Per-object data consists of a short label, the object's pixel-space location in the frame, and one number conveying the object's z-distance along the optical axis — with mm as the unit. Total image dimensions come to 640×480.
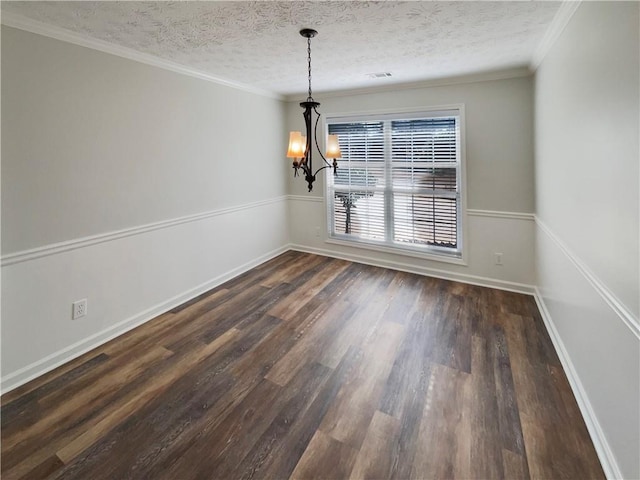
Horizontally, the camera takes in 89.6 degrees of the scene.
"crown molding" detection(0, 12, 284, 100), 2092
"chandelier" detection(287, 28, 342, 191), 2367
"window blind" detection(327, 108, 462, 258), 3971
